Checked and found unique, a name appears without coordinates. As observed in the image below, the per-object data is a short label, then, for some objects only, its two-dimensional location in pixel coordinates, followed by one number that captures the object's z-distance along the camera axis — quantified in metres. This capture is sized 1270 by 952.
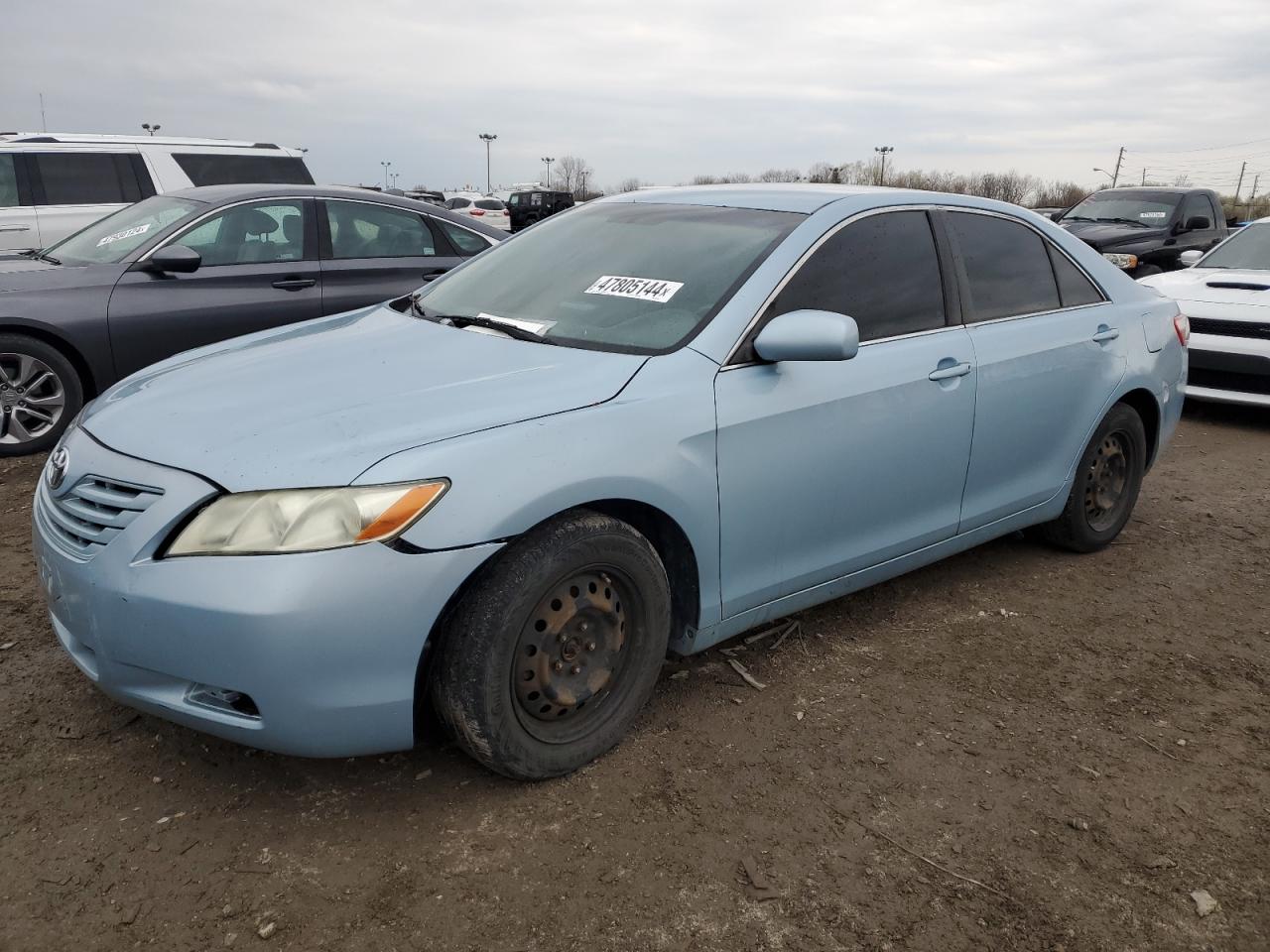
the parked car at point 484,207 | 29.22
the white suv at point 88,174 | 8.80
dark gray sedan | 5.59
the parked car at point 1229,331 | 7.18
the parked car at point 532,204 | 35.92
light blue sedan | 2.30
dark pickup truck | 11.69
